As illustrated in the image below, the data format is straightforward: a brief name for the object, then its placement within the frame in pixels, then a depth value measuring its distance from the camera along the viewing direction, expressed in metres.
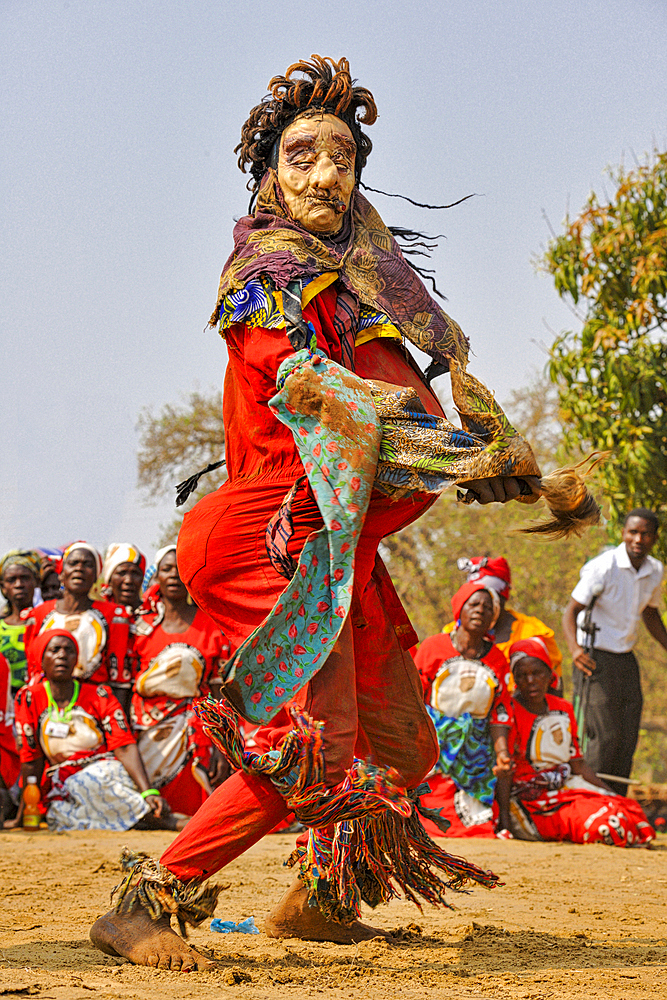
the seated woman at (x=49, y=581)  9.14
